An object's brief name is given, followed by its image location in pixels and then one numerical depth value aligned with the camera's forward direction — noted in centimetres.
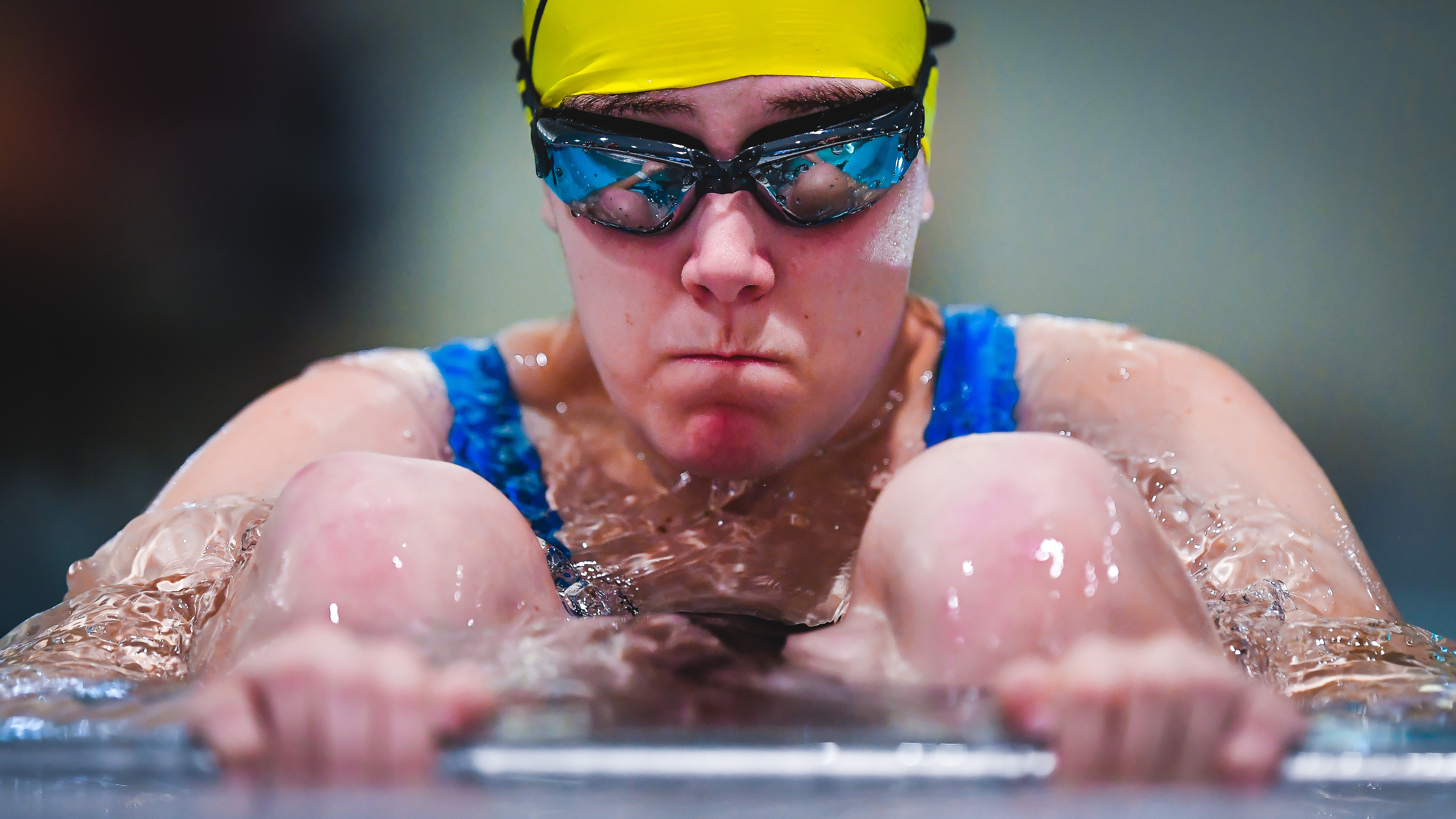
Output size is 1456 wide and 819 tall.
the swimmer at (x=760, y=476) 386
